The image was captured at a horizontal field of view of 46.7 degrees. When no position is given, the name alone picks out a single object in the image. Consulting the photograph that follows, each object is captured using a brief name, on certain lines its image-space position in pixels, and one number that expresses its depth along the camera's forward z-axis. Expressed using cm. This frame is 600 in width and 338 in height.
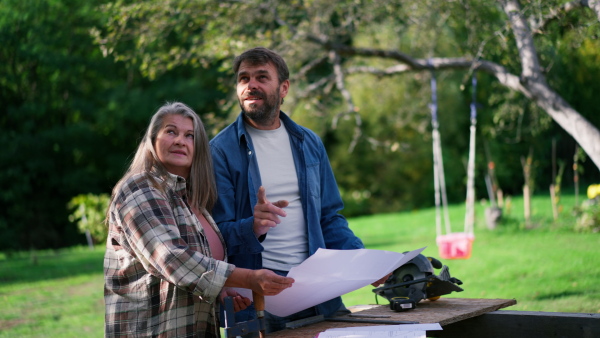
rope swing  828
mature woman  209
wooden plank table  242
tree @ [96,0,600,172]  615
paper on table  216
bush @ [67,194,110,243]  1728
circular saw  275
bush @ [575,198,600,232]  996
